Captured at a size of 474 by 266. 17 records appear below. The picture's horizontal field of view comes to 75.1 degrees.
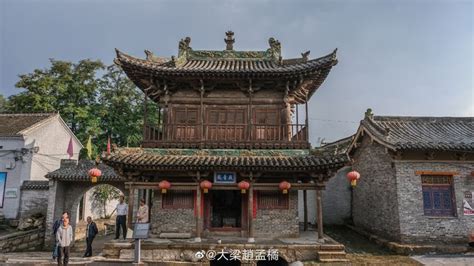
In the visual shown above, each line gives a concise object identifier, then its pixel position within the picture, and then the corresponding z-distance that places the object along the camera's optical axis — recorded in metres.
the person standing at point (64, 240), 8.75
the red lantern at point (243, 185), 10.65
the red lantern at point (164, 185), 10.66
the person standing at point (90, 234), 10.56
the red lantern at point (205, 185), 10.63
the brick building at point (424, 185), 11.88
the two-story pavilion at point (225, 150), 10.74
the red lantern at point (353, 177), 10.59
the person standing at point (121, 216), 11.26
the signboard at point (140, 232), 8.69
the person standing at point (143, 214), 10.55
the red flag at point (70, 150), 17.64
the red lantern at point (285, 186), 10.60
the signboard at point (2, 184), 17.17
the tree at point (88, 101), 24.55
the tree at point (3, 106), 26.13
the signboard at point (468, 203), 12.02
